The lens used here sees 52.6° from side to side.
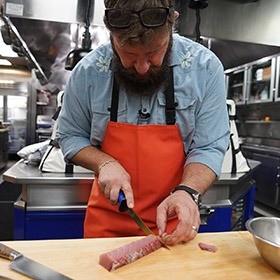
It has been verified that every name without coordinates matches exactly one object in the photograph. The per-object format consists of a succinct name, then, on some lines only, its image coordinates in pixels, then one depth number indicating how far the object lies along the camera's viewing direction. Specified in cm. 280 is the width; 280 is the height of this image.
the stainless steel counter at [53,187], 188
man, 121
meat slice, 104
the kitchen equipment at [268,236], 88
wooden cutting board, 89
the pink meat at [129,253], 89
